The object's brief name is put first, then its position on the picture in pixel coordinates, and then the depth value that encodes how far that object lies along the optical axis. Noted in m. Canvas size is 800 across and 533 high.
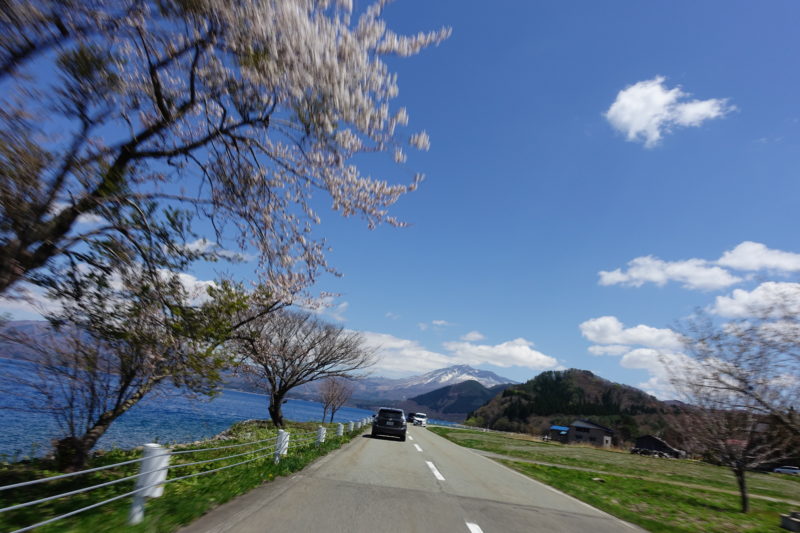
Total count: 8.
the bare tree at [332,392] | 44.44
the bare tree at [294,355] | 23.27
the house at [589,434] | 88.62
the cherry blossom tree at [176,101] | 4.39
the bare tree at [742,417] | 11.49
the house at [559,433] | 91.14
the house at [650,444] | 76.29
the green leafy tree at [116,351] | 6.84
